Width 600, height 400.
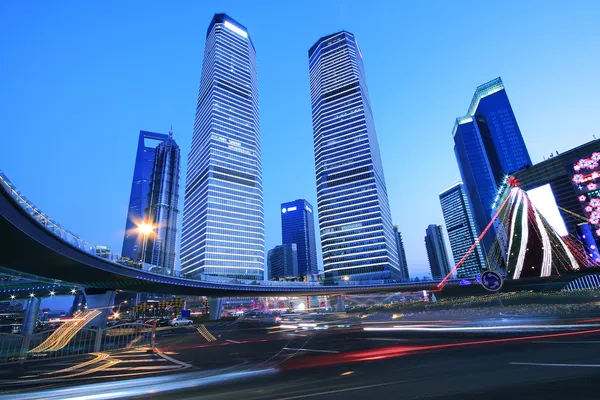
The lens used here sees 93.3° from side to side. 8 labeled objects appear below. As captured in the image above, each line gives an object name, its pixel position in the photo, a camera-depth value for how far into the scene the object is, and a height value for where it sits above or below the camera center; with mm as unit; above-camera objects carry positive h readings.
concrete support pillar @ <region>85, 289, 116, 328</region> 46088 +2210
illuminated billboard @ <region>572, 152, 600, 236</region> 70231 +26119
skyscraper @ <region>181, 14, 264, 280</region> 164750 +57829
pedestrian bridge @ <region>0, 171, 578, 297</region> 22797 +5992
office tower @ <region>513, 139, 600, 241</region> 88688 +32643
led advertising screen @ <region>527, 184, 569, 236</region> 86625 +23658
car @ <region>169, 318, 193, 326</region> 61125 -2680
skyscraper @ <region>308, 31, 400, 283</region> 175000 +43282
